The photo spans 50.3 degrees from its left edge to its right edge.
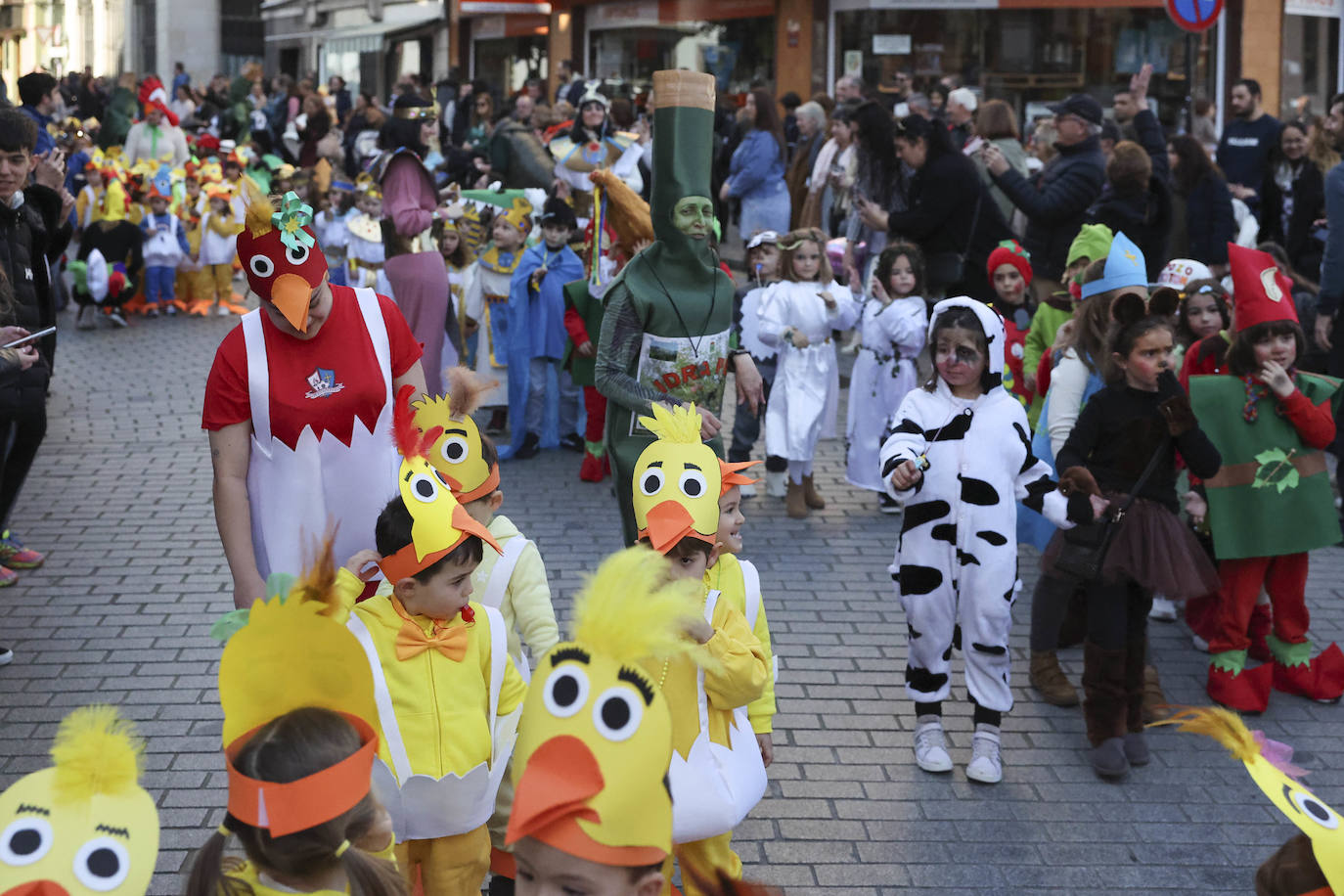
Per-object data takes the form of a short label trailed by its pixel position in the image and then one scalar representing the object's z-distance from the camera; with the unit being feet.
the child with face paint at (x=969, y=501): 16.40
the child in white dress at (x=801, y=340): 28.14
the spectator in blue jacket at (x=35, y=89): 32.91
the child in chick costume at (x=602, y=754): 7.19
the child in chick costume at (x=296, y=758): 7.66
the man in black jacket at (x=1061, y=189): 29.19
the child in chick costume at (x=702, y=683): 11.16
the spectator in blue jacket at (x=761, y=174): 46.21
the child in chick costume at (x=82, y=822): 6.54
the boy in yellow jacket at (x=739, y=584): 12.59
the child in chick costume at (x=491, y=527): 12.91
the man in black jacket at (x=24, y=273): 19.44
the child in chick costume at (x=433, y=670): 10.81
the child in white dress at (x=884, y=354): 27.37
